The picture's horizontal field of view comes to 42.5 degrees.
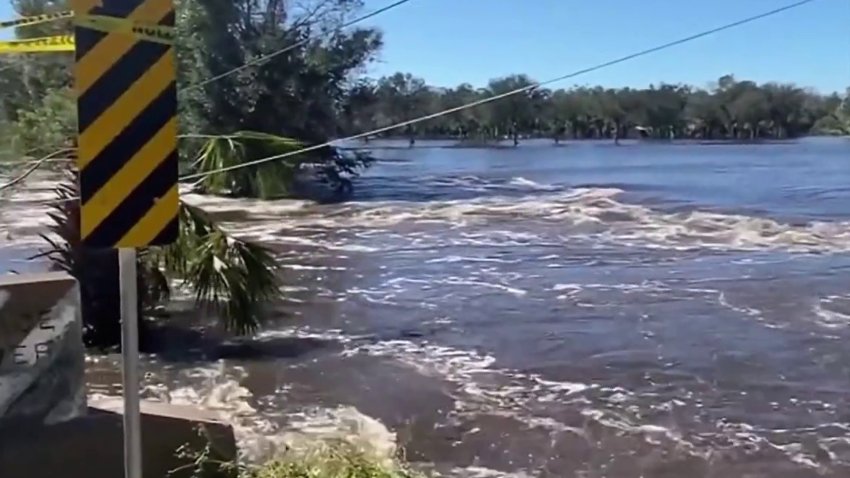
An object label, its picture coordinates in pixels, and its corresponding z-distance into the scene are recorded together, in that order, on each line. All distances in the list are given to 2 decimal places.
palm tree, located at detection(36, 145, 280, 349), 9.81
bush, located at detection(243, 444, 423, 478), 3.94
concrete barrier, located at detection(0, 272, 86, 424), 3.96
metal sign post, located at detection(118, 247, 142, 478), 2.84
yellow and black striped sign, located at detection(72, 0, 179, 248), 2.70
